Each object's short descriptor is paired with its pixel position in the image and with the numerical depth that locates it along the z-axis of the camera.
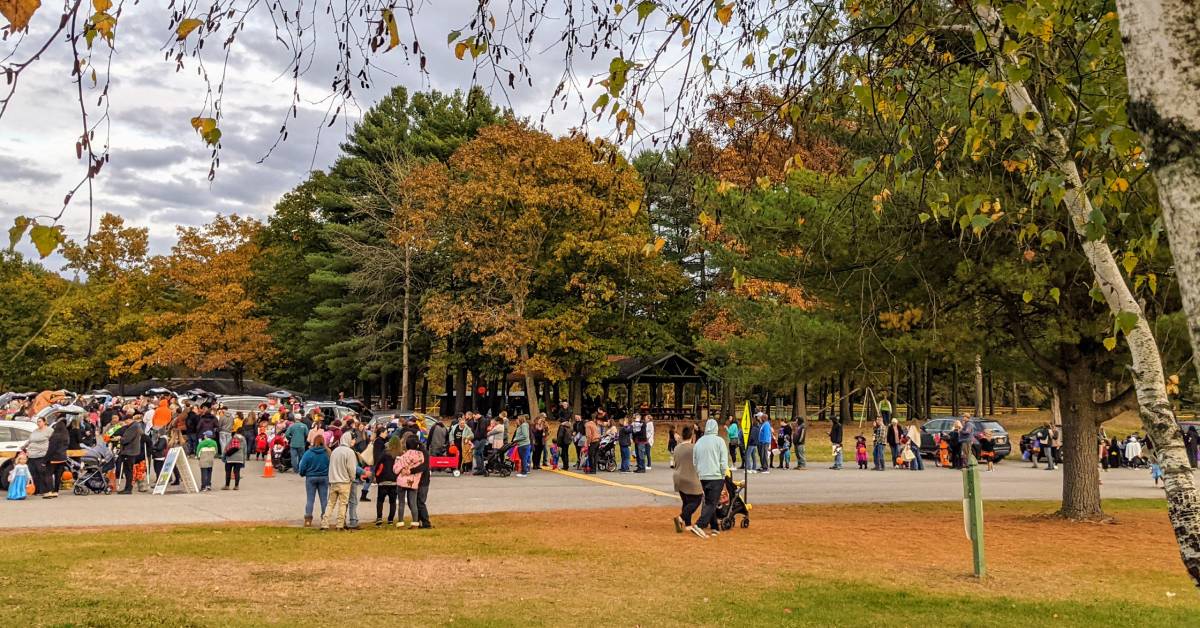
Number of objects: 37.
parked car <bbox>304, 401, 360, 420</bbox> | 32.77
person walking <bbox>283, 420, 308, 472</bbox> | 23.48
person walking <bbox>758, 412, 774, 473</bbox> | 27.52
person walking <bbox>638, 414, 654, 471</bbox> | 26.34
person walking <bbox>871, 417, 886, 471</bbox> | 29.31
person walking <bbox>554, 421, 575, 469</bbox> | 26.20
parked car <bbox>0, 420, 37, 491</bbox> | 19.28
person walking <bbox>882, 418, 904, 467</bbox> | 30.25
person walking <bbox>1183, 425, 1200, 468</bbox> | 30.44
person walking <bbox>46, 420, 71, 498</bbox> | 18.31
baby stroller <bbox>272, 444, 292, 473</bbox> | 24.70
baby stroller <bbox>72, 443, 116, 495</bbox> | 19.28
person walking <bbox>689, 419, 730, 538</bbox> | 13.95
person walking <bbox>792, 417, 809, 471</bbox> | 28.72
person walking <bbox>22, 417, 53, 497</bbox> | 18.09
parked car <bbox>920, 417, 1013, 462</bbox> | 33.62
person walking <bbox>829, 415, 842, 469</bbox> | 29.45
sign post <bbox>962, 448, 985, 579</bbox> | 10.59
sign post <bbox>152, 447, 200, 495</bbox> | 19.28
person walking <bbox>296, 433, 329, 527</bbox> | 14.84
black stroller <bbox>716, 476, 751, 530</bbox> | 14.77
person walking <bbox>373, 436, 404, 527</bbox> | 15.22
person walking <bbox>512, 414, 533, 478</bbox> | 24.67
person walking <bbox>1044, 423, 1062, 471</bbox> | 31.45
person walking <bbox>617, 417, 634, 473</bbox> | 26.08
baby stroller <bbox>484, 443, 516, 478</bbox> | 24.59
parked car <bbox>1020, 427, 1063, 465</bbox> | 32.69
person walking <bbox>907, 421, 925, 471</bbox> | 29.70
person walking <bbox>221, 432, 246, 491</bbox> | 19.81
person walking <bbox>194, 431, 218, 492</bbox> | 19.41
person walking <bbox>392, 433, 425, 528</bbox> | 14.88
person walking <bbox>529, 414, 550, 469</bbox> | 26.48
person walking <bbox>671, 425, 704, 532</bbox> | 14.28
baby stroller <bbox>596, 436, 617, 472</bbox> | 26.39
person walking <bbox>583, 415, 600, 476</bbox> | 25.84
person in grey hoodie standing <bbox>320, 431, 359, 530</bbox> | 14.50
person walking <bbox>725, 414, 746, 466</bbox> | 27.39
